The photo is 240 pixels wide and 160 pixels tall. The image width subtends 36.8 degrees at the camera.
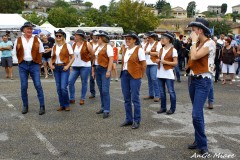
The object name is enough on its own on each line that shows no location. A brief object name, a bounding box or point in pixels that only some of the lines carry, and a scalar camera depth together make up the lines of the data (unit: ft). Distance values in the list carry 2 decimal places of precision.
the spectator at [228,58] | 46.25
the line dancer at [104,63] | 25.79
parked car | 73.68
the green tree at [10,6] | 274.83
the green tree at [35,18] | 184.24
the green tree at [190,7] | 610.48
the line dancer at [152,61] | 31.83
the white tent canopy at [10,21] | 75.00
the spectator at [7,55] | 48.92
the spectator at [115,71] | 47.29
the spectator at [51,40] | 51.93
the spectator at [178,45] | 59.74
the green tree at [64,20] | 203.31
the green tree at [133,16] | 180.14
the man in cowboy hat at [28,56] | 26.32
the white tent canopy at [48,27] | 92.77
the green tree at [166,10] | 557.41
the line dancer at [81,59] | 30.04
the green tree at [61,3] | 494.34
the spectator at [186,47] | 61.34
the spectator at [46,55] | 48.96
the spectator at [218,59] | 45.64
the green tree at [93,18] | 189.67
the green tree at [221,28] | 244.01
